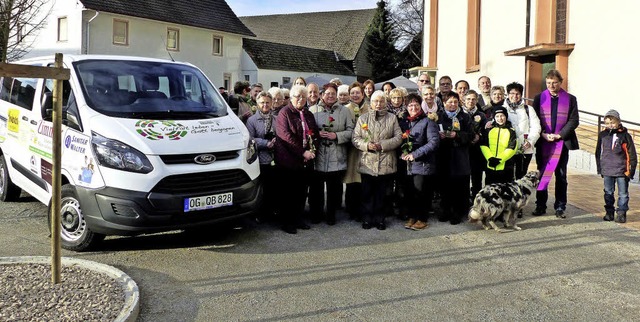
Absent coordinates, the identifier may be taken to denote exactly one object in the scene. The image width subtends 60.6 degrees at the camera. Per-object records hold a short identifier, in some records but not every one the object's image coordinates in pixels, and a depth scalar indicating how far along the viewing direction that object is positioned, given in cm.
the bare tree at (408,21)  5784
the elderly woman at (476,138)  748
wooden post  428
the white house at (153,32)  2856
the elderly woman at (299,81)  793
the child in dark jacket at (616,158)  715
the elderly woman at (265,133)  670
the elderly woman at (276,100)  707
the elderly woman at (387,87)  863
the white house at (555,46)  1448
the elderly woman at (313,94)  715
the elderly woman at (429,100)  752
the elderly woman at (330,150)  696
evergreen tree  5266
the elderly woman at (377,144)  679
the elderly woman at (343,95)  751
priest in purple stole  749
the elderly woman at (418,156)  682
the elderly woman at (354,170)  730
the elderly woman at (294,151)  656
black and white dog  681
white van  521
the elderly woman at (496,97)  778
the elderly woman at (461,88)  846
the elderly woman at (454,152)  707
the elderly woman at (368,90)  876
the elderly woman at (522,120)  746
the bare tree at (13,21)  1811
